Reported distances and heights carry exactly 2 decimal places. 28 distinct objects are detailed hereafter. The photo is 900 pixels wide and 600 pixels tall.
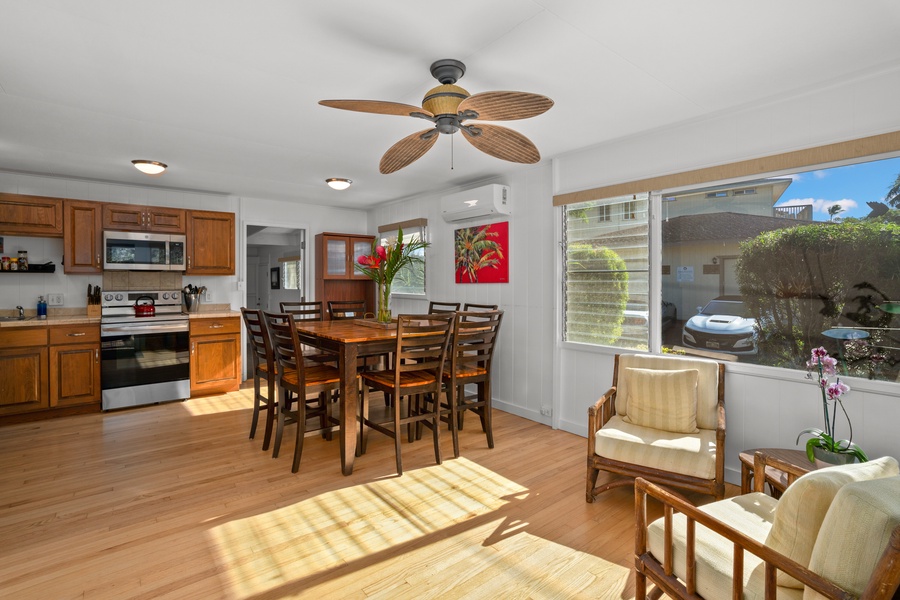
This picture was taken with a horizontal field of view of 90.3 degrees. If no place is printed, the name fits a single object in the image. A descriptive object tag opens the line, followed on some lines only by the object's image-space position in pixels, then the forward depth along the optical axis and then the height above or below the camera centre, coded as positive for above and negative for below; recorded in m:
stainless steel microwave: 4.68 +0.47
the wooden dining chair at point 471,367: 3.28 -0.58
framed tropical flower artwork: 4.49 +0.43
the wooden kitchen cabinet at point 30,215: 4.21 +0.76
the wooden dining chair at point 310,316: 3.37 -0.28
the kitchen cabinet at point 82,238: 4.48 +0.57
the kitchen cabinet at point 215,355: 4.86 -0.68
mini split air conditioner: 4.27 +0.92
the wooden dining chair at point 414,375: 3.03 -0.60
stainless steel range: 4.37 -0.59
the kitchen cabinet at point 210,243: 5.16 +0.61
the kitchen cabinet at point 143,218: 4.70 +0.83
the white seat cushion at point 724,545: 1.29 -0.81
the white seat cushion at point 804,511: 1.14 -0.57
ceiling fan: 2.00 +0.86
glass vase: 3.61 -0.12
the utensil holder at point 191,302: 5.18 -0.09
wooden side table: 2.04 -0.85
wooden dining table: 2.92 -0.40
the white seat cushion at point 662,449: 2.33 -0.84
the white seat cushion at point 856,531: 0.98 -0.54
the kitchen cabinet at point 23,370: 3.93 -0.68
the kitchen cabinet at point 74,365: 4.16 -0.67
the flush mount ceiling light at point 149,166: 3.89 +1.13
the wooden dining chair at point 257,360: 3.31 -0.51
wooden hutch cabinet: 6.18 +0.41
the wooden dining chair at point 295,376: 3.01 -0.59
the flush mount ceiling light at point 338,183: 4.63 +1.16
